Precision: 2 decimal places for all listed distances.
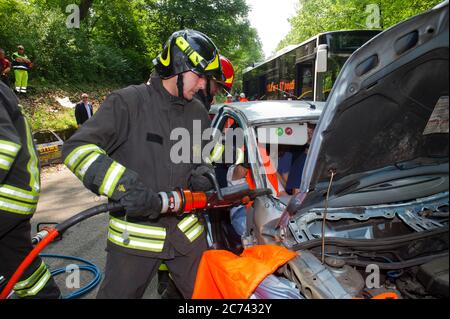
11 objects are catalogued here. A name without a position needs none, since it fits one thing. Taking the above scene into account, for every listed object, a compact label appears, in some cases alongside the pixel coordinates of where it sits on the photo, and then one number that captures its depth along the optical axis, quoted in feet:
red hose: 5.76
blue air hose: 9.61
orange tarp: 4.91
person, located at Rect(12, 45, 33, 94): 34.06
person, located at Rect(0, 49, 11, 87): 32.28
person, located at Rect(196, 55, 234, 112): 8.31
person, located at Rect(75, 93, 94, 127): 30.66
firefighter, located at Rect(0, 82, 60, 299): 6.62
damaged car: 4.70
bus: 27.09
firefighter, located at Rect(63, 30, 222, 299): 5.57
